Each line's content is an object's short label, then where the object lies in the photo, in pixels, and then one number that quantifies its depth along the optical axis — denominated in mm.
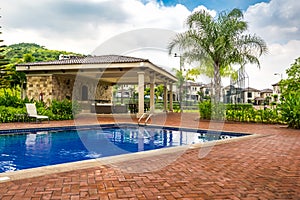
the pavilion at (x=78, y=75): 15070
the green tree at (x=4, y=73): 17594
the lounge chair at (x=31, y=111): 11955
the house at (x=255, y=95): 68312
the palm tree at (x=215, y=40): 14562
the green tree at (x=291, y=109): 11117
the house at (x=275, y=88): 66575
